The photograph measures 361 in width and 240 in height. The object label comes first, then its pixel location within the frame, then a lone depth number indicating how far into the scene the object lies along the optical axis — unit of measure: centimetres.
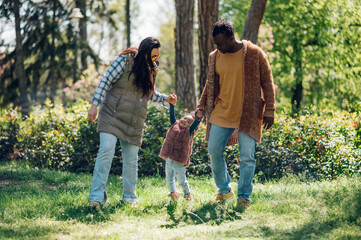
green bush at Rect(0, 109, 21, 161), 959
